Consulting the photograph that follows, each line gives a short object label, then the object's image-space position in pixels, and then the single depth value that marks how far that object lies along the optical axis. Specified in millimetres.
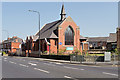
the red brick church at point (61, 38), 68156
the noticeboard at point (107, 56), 29117
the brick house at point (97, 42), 111969
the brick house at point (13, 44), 114750
